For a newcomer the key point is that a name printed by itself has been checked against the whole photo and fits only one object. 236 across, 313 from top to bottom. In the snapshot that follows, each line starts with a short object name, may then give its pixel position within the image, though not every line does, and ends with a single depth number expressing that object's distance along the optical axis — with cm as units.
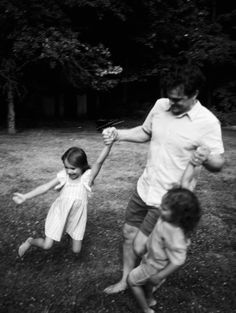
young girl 294
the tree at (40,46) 885
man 231
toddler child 216
